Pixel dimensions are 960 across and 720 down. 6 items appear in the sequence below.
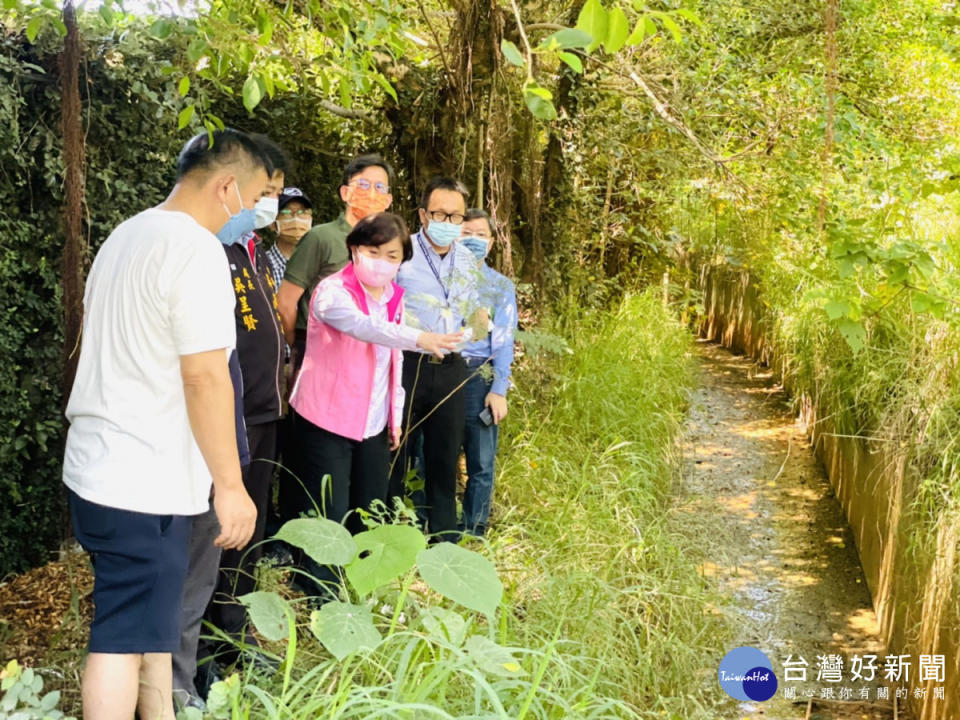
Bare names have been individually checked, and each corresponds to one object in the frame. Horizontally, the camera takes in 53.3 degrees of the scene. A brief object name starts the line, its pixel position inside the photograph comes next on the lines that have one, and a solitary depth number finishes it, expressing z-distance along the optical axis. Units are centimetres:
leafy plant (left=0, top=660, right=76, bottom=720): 175
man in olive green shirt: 367
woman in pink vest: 325
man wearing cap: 399
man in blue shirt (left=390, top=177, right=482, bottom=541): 382
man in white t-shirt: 211
